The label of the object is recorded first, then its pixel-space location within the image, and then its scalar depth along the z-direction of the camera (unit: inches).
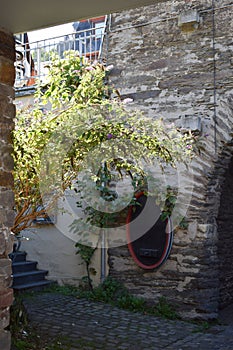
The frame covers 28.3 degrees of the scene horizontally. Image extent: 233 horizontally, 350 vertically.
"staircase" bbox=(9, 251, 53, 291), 260.7
